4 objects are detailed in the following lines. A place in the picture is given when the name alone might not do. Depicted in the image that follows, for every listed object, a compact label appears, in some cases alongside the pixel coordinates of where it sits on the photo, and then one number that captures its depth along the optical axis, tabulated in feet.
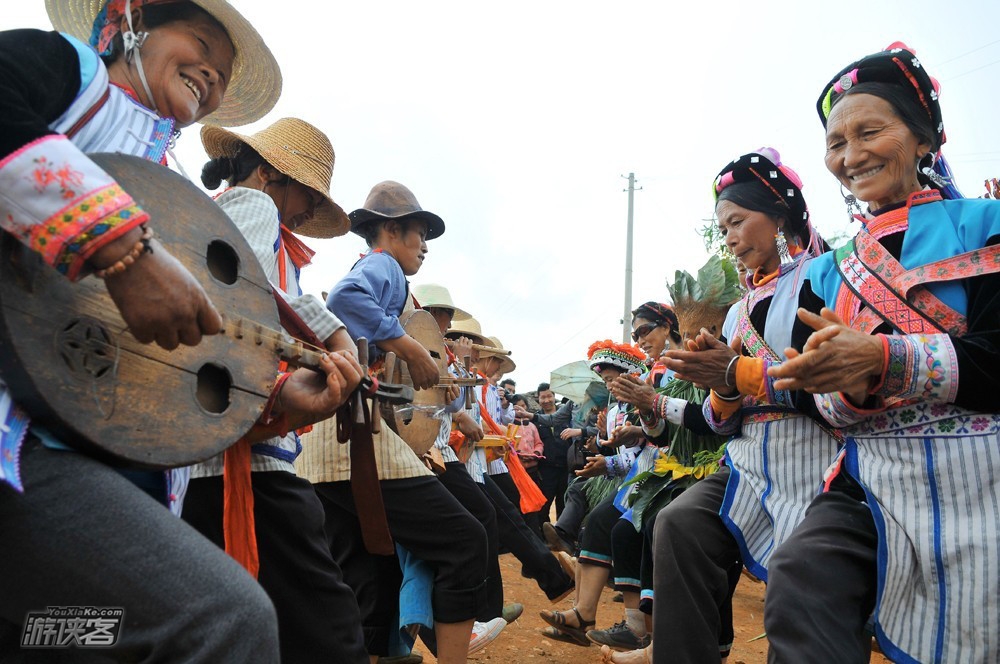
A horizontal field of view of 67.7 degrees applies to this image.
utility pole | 82.53
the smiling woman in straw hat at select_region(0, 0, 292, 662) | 4.64
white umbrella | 45.52
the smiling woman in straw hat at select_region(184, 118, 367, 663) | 8.11
